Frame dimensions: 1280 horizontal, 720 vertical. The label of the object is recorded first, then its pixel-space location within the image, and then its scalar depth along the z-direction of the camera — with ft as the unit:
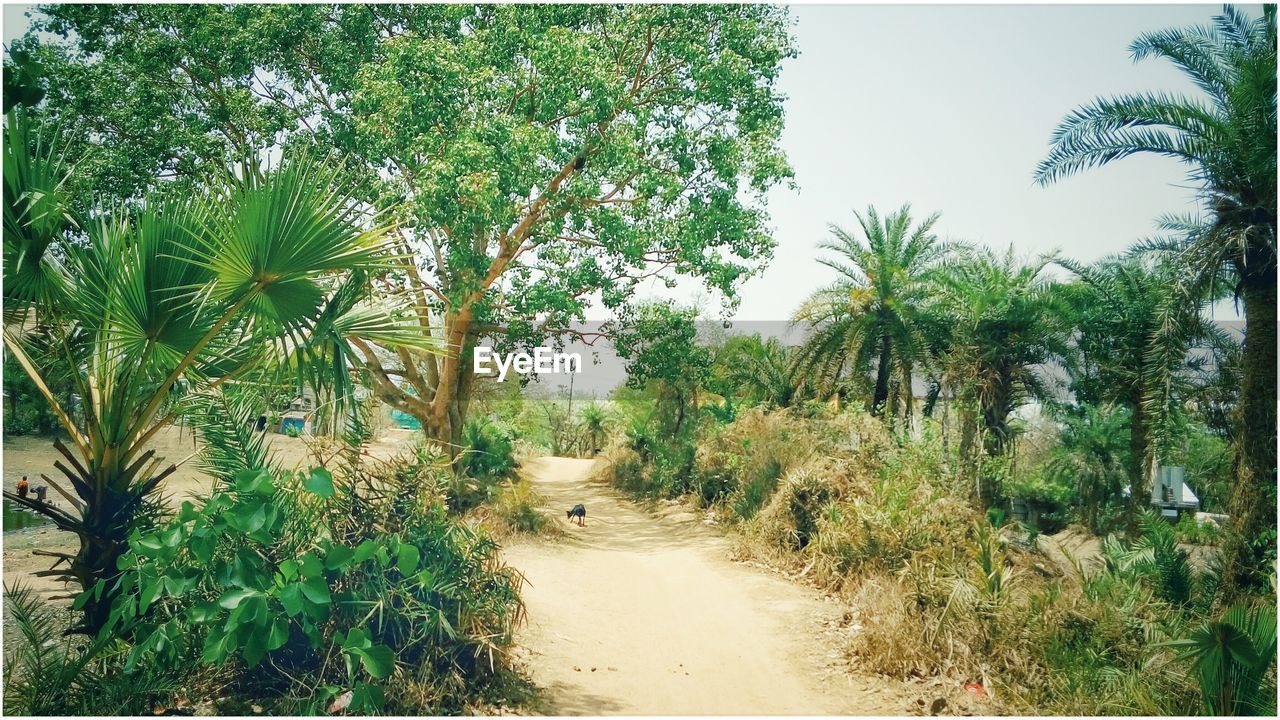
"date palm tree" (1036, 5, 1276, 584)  26.55
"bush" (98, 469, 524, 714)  15.52
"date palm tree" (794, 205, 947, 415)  61.26
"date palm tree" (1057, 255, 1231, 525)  50.31
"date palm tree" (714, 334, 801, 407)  68.95
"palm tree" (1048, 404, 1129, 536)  76.69
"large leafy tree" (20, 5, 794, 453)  40.88
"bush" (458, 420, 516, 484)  56.49
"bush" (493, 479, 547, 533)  39.99
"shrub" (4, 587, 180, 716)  15.92
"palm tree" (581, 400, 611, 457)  106.14
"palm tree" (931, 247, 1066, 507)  58.54
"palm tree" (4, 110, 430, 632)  15.37
